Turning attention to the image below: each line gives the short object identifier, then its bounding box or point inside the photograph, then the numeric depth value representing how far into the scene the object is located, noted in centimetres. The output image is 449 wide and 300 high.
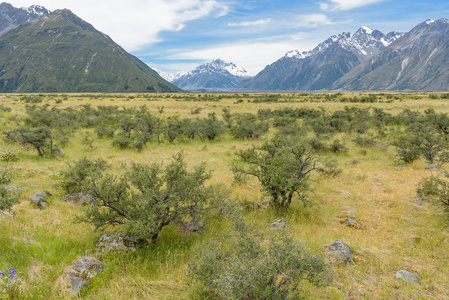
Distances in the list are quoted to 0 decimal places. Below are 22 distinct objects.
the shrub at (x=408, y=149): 1772
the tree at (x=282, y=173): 990
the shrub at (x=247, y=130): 3072
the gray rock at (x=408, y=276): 588
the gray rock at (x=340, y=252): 670
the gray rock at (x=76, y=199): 1107
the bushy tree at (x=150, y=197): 686
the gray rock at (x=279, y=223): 849
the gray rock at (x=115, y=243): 675
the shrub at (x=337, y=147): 2325
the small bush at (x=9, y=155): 1809
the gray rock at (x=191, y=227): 795
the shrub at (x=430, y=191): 934
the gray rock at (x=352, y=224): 928
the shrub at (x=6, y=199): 703
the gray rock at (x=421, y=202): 1070
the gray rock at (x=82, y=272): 537
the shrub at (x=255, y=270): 430
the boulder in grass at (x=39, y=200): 1027
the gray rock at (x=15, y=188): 1095
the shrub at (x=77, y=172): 1198
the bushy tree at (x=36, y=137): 1925
